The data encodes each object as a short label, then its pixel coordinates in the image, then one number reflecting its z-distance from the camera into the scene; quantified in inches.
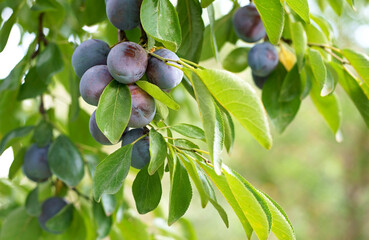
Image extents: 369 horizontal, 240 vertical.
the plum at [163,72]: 29.4
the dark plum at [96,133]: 30.3
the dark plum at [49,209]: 44.3
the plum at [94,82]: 29.4
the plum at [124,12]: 30.7
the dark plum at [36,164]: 42.1
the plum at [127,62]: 28.7
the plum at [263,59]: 39.1
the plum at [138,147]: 30.6
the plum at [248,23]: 39.1
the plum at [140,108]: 29.2
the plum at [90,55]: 30.7
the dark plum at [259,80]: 41.3
